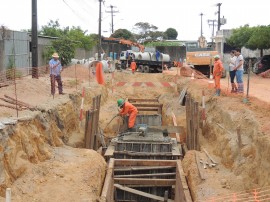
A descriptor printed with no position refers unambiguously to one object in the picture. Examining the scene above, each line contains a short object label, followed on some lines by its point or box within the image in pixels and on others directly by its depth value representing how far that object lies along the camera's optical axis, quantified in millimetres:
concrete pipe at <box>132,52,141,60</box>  33797
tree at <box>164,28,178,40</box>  94812
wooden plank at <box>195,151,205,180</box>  9272
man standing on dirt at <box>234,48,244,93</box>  13159
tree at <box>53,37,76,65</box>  27562
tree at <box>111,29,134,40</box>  72625
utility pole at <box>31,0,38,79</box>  17125
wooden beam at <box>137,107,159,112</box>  19906
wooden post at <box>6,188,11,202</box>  4605
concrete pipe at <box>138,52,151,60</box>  33344
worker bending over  13088
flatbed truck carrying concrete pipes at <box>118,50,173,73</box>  33281
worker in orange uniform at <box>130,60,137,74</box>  32219
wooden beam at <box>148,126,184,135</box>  13936
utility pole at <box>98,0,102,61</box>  34125
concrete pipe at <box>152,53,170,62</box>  33312
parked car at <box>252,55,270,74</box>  28031
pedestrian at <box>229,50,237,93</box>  13508
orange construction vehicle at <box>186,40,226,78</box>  26500
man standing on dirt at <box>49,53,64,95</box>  13391
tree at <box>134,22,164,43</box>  89188
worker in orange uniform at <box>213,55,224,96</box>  14134
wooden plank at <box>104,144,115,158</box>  12026
